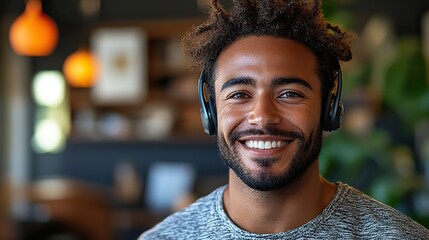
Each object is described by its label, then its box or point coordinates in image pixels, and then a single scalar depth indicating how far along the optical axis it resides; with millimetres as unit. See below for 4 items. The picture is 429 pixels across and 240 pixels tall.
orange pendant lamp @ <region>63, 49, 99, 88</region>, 7359
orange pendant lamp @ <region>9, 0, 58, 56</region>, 5680
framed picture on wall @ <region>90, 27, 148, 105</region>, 8320
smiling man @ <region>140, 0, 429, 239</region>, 1315
